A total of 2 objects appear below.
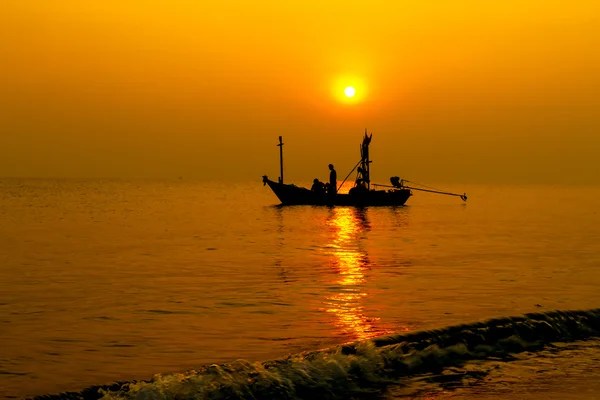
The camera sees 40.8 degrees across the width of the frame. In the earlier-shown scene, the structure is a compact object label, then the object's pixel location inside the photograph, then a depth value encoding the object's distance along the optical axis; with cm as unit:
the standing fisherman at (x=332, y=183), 6902
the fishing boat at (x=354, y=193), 7031
